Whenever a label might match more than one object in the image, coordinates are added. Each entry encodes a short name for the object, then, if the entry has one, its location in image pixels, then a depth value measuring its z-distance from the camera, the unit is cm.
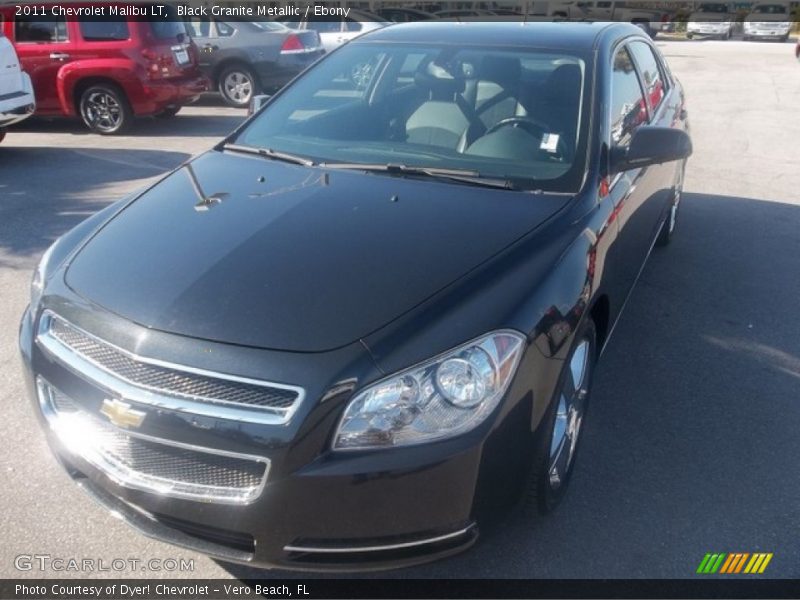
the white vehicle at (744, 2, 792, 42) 3491
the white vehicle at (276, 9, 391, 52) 1511
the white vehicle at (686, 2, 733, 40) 3288
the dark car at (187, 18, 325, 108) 1245
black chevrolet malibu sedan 225
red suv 1028
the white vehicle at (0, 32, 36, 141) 874
